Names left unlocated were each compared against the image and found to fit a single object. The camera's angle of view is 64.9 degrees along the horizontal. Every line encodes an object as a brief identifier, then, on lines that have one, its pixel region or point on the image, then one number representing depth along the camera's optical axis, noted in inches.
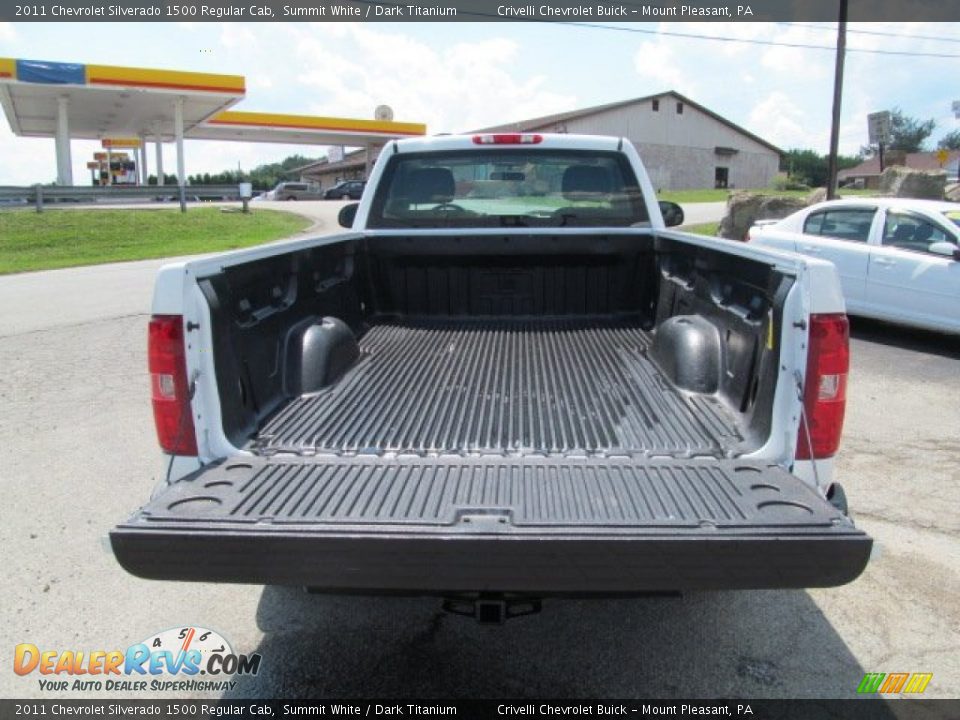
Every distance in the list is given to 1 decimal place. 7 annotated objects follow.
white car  323.3
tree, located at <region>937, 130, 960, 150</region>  3454.7
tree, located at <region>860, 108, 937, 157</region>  3713.1
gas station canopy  1206.3
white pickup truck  82.7
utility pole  648.4
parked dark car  1818.5
